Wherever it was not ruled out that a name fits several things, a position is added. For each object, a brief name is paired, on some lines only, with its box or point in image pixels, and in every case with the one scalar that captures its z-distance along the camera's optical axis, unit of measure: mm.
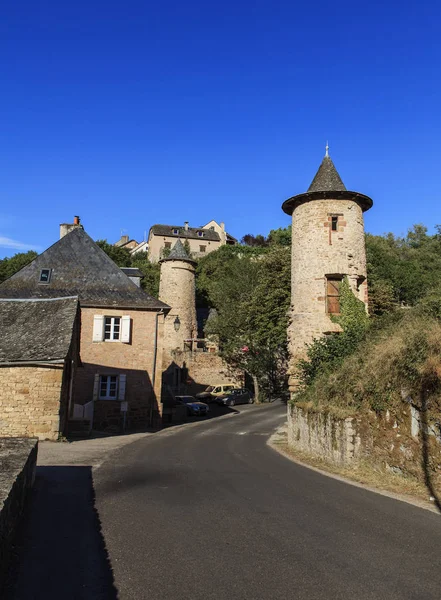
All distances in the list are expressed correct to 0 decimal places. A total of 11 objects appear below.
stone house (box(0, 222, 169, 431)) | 21812
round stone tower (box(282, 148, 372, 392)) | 19062
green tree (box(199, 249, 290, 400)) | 27734
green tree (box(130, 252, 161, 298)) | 56094
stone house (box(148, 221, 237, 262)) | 77188
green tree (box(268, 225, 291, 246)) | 55125
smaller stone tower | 39219
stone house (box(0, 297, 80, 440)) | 14938
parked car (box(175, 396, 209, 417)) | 29047
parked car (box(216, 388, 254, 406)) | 34619
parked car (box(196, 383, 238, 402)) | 35719
